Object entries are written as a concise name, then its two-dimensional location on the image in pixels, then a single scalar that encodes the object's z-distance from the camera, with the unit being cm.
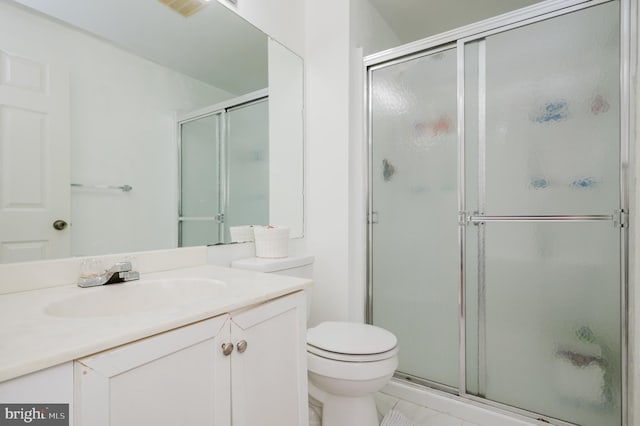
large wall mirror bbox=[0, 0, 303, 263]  92
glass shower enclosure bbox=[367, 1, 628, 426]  130
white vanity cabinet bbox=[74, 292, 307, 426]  58
